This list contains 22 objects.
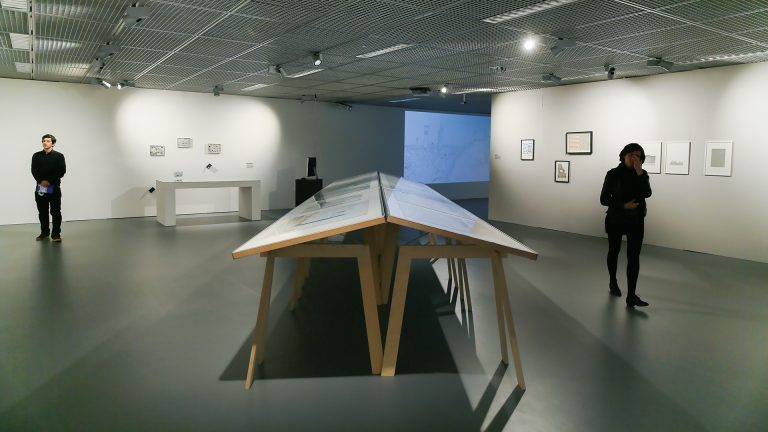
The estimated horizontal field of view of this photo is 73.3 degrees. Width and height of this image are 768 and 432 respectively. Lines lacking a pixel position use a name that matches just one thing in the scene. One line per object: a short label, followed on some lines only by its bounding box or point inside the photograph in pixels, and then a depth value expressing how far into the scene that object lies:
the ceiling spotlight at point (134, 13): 4.65
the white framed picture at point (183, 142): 11.59
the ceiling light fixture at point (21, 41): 6.04
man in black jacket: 7.97
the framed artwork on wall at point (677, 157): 7.89
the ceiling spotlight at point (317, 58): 6.71
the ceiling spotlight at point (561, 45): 5.72
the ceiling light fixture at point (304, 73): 8.25
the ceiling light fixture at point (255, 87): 10.44
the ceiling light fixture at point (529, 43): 5.89
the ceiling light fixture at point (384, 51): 6.31
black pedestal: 12.32
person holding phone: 4.90
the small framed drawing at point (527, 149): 10.49
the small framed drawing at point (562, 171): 9.77
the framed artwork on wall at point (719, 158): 7.36
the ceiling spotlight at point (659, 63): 6.89
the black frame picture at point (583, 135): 9.30
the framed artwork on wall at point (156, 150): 11.27
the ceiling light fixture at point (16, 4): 4.66
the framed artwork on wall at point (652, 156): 8.24
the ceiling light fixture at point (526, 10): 4.43
